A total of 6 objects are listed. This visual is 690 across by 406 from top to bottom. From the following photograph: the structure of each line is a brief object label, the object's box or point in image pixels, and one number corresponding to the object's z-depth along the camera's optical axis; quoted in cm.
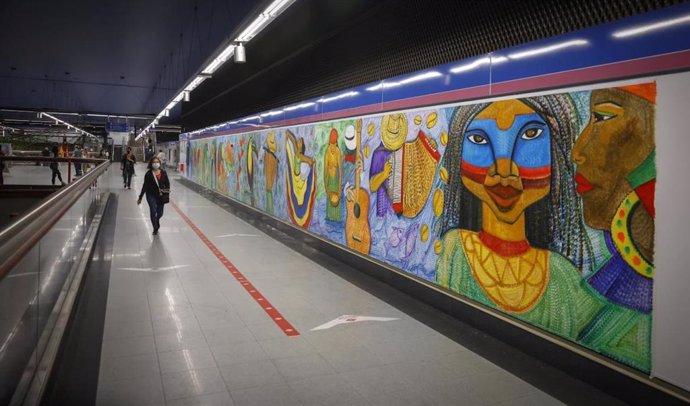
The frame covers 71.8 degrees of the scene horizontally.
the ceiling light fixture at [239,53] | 651
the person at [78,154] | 2028
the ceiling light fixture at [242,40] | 486
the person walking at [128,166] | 1823
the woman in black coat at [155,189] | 892
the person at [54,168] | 1520
